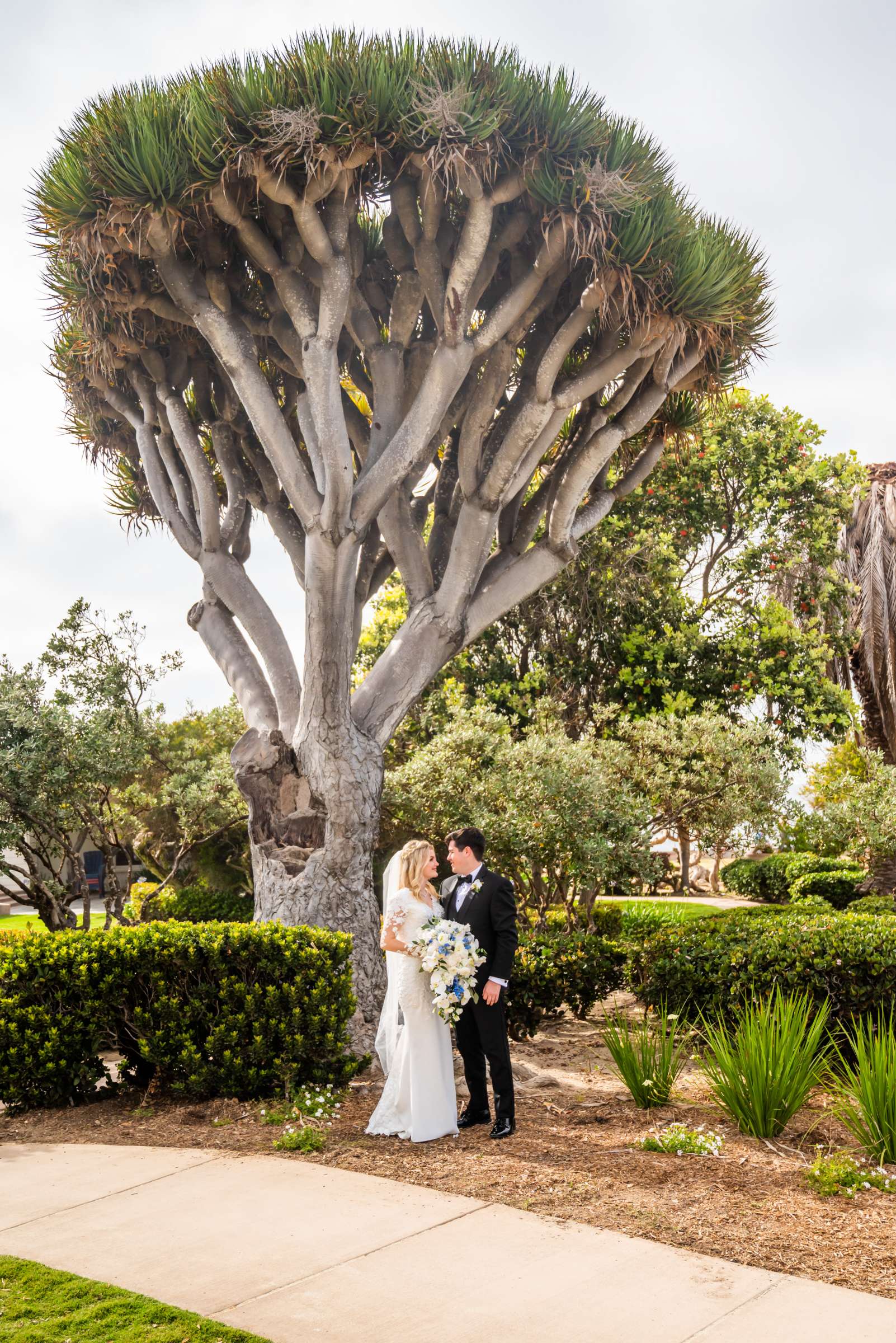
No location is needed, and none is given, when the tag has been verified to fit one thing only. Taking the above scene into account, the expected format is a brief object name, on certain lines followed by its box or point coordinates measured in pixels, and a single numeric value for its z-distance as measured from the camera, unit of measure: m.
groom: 6.30
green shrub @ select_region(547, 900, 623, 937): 14.38
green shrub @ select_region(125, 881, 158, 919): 15.22
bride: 6.21
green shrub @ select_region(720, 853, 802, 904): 20.73
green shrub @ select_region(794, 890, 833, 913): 12.48
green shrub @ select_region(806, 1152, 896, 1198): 5.09
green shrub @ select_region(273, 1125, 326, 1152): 5.98
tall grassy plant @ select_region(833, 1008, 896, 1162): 5.50
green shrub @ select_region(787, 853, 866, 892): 19.44
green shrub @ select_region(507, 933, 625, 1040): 9.53
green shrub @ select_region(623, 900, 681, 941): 10.28
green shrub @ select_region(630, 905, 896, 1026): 7.79
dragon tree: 8.48
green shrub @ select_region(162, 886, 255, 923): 15.33
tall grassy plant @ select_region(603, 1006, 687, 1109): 6.76
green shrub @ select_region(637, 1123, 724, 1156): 5.72
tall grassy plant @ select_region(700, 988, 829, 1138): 6.02
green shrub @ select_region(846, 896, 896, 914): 13.38
